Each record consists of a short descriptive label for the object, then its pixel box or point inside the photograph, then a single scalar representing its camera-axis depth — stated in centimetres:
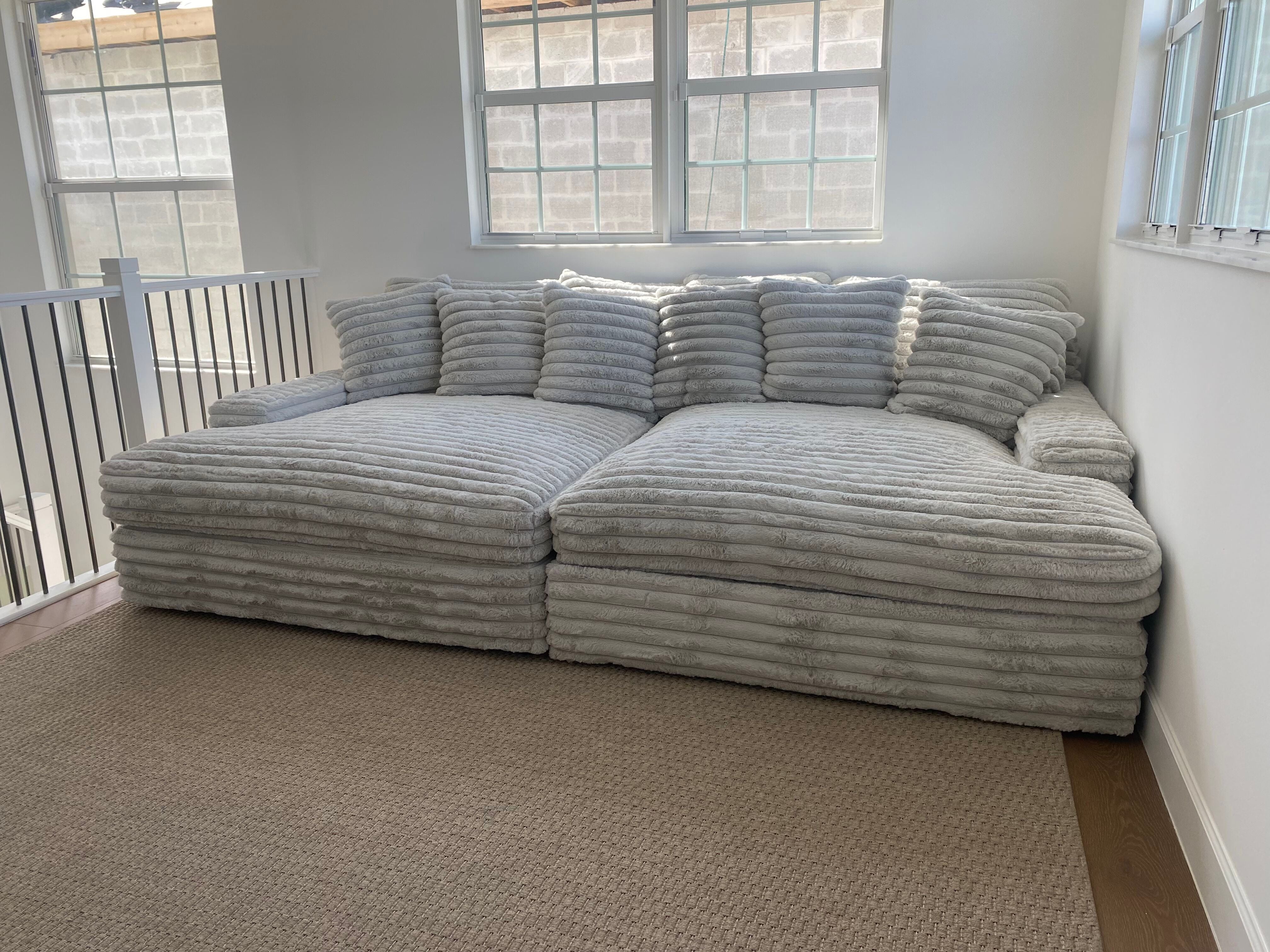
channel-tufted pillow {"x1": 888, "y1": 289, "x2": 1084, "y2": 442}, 255
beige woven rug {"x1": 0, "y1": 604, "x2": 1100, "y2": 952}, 139
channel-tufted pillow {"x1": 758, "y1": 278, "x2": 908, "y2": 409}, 278
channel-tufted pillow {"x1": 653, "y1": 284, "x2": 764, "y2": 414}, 292
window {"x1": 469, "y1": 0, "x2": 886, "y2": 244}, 335
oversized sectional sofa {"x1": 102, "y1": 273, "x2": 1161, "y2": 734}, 188
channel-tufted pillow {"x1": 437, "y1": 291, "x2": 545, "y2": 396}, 314
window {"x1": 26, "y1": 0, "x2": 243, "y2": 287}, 438
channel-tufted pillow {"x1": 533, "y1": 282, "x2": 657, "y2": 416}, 299
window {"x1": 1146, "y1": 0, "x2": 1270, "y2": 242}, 173
